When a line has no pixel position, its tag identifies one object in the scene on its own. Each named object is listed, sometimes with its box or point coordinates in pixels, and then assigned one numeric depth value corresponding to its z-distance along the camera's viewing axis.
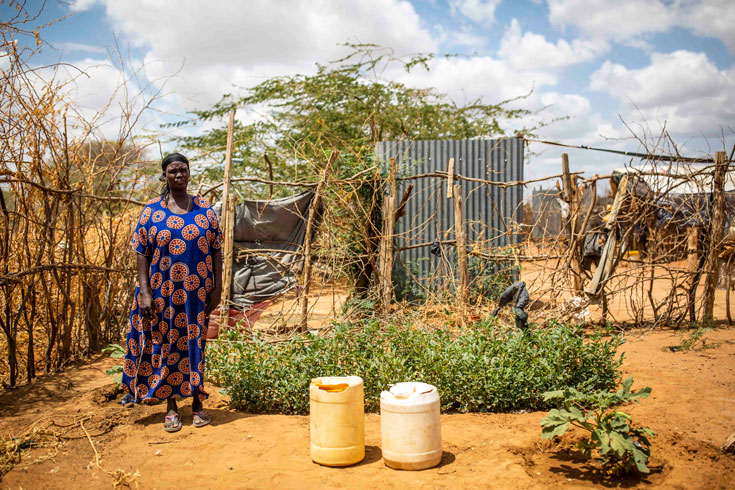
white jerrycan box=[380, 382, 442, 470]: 2.93
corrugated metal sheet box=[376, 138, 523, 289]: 8.13
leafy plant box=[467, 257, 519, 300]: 7.04
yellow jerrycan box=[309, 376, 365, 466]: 3.02
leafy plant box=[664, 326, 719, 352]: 5.51
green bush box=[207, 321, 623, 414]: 3.89
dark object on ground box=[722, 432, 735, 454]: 2.99
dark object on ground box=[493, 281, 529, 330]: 4.58
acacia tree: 13.78
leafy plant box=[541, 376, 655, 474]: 2.71
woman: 3.60
